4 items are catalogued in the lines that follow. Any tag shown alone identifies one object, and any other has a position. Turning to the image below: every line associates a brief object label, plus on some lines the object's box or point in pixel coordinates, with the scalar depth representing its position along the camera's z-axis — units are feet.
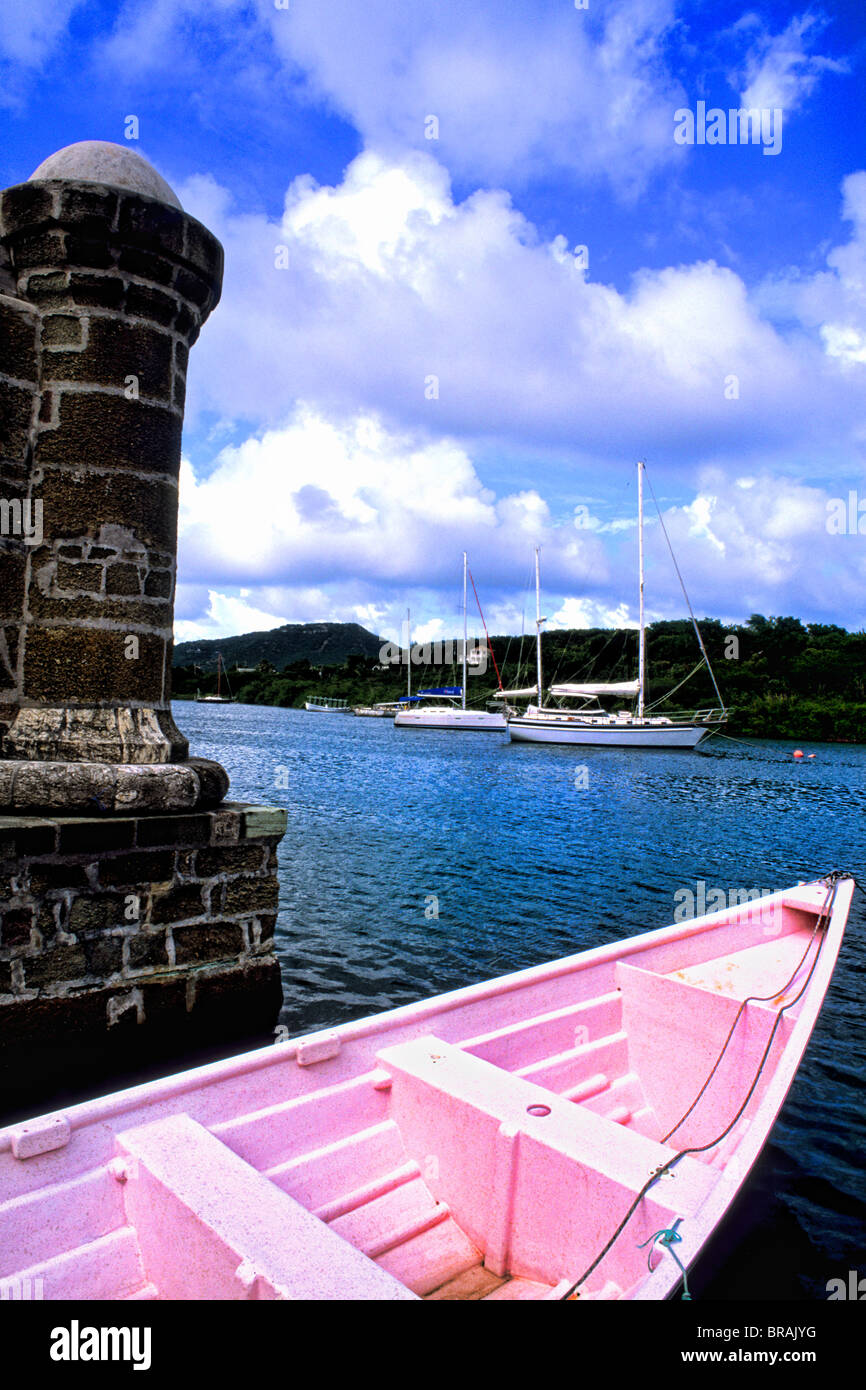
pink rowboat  8.47
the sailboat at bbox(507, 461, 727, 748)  140.77
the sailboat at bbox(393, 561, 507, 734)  198.39
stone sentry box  14.57
